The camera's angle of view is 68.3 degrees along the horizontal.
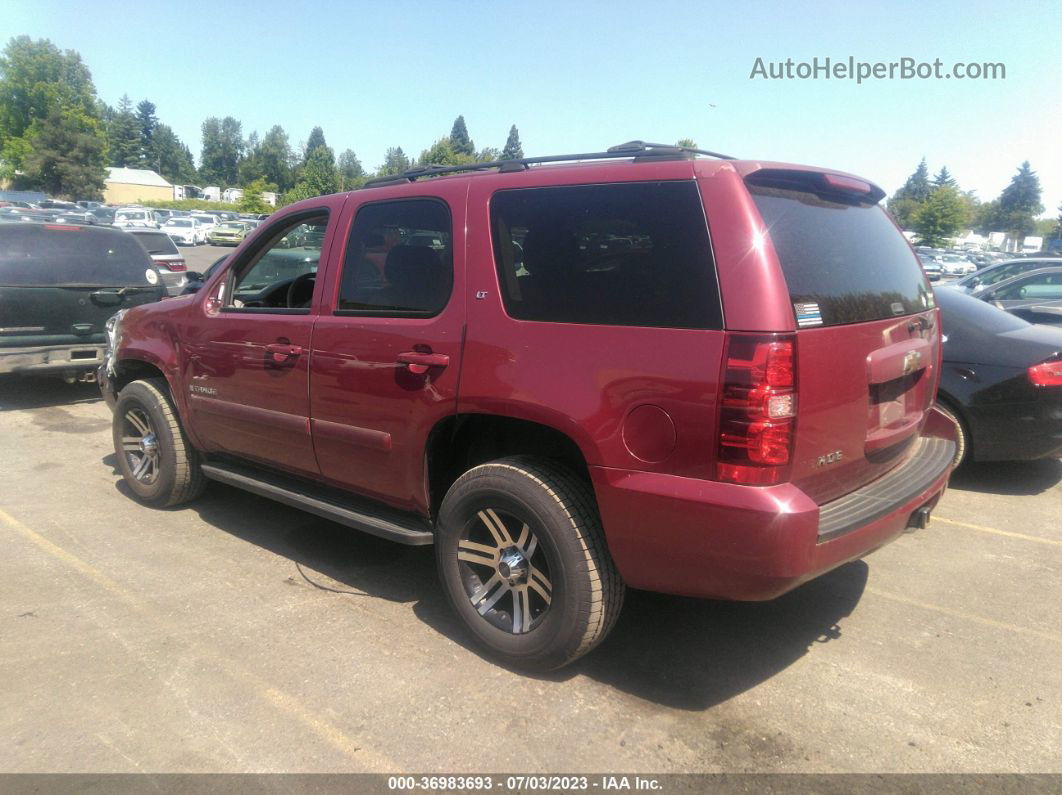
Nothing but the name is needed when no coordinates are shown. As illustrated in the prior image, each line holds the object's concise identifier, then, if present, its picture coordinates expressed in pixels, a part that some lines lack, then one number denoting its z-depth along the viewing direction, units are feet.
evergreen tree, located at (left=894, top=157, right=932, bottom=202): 366.84
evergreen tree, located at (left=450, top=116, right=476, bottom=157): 362.64
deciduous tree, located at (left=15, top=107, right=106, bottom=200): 234.58
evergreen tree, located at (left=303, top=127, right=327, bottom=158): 510.17
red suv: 8.63
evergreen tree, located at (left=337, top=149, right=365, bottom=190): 378.77
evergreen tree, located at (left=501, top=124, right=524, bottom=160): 353.67
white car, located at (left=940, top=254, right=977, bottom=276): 140.68
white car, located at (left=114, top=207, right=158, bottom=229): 124.57
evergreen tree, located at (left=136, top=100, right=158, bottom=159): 462.35
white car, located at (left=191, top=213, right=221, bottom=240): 137.47
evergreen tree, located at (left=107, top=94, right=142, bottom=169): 422.41
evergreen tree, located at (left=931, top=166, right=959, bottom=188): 344.98
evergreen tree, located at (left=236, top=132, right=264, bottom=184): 379.27
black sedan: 17.04
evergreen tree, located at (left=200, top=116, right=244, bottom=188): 476.95
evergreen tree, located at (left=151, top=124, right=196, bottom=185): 443.32
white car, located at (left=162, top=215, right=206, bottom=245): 132.36
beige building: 308.52
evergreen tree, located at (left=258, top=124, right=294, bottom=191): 384.47
